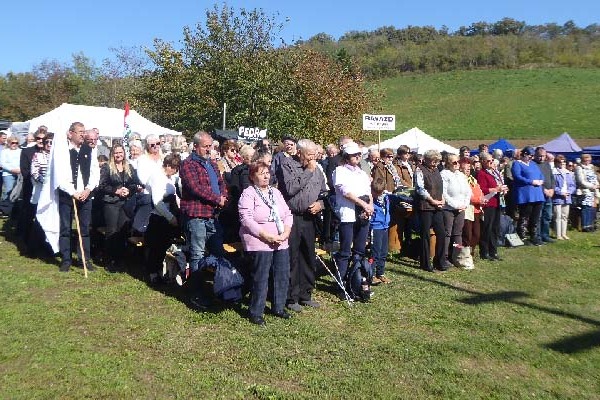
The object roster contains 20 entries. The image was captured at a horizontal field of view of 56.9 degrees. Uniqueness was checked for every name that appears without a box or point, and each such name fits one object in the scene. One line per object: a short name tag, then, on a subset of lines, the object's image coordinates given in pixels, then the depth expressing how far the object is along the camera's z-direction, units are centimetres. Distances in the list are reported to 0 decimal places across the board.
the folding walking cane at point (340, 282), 653
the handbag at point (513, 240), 1044
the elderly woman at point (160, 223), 687
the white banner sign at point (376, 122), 1292
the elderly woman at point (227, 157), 755
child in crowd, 732
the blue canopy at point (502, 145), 1904
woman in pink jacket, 555
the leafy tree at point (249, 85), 1911
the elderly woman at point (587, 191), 1252
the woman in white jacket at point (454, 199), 839
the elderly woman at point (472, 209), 881
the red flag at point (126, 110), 1430
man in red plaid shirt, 598
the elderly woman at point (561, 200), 1160
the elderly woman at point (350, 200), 668
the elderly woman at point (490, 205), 915
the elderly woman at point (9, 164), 1102
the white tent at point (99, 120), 1641
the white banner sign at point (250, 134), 1235
